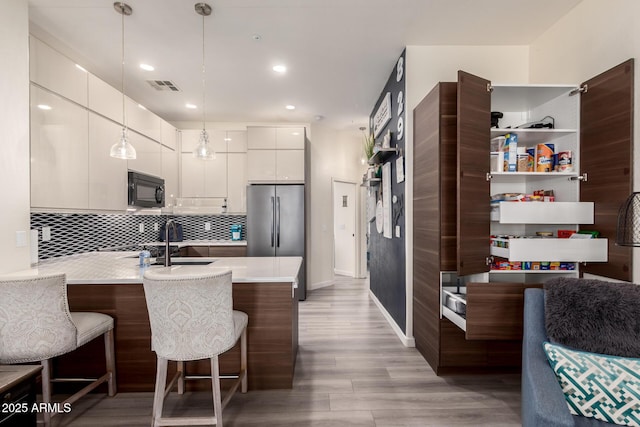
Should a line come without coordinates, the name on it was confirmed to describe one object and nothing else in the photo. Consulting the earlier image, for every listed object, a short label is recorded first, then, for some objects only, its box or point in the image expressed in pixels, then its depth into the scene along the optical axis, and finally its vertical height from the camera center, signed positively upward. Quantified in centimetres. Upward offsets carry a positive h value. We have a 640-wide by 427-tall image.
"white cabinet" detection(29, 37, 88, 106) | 215 +112
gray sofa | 115 -76
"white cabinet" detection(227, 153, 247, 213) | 468 +50
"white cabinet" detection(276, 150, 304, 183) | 453 +73
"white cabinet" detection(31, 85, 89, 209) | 218 +49
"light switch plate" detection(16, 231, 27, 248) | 206 -18
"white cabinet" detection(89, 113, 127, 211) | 271 +43
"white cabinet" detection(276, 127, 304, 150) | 454 +115
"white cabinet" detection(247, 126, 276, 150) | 453 +113
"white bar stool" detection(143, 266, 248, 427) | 158 -60
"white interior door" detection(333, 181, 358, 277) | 612 -34
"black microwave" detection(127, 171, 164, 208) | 323 +27
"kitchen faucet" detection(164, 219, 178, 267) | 212 -27
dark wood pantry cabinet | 194 +6
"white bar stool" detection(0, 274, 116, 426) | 155 -60
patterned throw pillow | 127 -77
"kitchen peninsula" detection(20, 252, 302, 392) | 210 -84
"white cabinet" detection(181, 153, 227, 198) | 462 +56
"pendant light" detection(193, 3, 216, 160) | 255 +56
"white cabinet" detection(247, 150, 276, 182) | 452 +74
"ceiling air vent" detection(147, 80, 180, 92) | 351 +158
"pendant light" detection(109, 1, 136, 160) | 226 +52
